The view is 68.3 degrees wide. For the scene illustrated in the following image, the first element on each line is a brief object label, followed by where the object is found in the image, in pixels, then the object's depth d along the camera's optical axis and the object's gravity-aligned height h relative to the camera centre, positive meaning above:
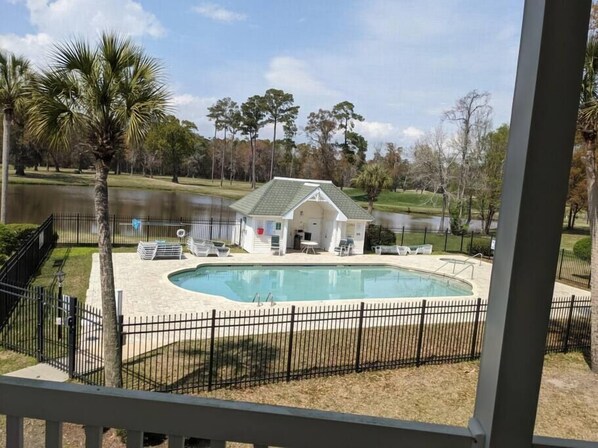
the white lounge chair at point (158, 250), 17.50 -3.22
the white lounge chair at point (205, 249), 18.91 -3.23
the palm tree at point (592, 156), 7.27 +0.97
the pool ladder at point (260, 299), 12.73 -3.64
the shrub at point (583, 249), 19.94 -2.14
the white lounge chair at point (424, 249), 24.28 -3.28
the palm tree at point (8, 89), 15.86 +2.50
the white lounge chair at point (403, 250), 23.54 -3.29
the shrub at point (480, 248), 24.02 -2.96
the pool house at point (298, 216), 20.91 -1.74
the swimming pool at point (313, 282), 15.00 -3.80
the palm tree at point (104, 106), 5.93 +0.81
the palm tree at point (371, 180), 27.00 +0.39
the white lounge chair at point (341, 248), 21.70 -3.16
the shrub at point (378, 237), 24.47 -2.78
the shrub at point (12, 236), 13.82 -2.53
